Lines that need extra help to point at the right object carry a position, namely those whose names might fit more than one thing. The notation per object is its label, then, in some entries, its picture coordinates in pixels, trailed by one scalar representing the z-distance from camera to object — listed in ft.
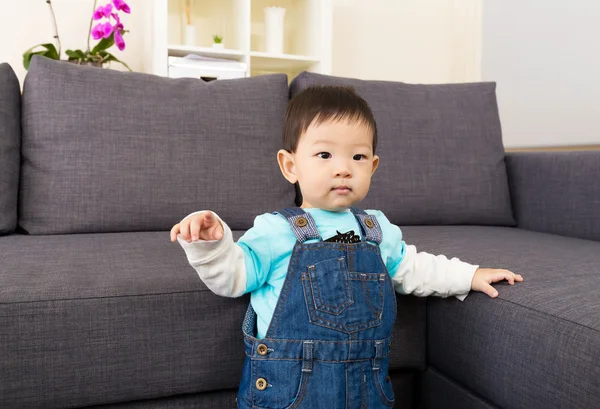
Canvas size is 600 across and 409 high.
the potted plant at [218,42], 9.40
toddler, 2.97
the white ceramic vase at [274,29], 9.80
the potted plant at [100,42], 8.11
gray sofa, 3.13
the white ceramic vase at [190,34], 9.50
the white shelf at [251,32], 9.31
